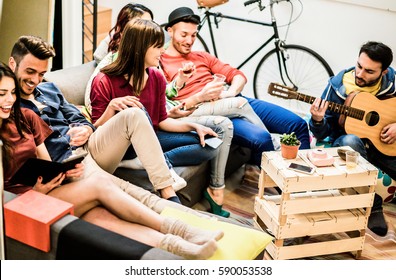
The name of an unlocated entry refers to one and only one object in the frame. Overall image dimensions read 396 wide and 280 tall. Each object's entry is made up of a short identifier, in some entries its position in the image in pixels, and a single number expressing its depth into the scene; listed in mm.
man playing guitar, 3297
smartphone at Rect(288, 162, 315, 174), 2754
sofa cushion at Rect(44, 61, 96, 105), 3137
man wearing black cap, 3320
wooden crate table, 2750
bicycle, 4562
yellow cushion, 2084
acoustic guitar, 3369
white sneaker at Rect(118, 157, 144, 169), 2826
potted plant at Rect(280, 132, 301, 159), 2861
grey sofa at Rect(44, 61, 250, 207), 3074
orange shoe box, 1918
